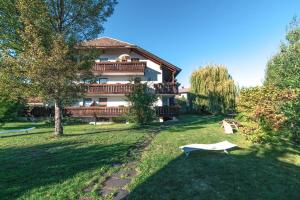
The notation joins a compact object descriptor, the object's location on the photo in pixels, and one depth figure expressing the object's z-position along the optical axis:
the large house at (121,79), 16.15
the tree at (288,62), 8.84
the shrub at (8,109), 12.35
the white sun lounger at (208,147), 6.13
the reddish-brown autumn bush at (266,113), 7.59
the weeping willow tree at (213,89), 20.51
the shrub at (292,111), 7.41
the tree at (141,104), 12.29
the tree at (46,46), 8.53
